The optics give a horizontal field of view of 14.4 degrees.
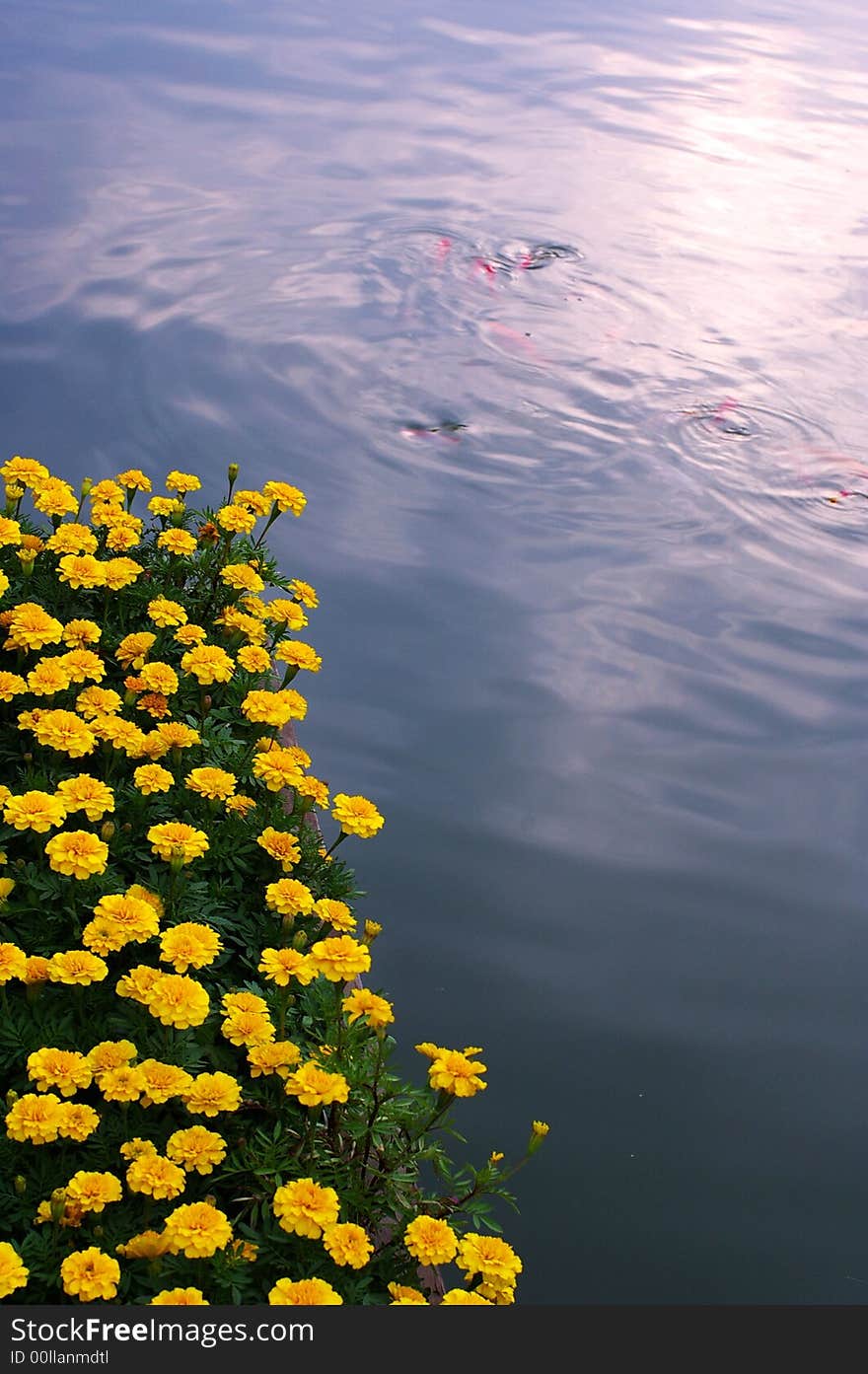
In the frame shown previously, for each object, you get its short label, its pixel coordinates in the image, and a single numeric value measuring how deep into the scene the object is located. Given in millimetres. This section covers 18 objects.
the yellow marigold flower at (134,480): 3200
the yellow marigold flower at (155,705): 2963
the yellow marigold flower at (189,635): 3025
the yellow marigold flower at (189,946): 2660
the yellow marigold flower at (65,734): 2832
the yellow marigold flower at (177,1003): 2630
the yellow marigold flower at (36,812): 2727
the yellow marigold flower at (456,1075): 2620
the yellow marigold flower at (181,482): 3195
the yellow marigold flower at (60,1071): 2593
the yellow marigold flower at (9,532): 3020
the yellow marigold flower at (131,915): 2673
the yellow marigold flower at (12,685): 2899
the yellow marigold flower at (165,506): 3208
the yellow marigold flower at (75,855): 2718
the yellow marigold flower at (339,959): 2674
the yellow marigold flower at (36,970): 2663
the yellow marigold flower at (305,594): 3173
